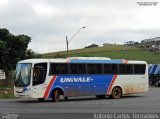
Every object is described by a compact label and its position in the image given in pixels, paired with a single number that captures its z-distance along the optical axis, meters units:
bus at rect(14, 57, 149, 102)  33.75
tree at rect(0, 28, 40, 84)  59.47
